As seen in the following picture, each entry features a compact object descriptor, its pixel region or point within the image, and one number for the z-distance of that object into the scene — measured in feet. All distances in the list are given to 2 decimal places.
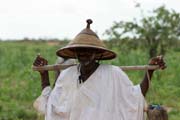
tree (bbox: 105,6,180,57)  42.04
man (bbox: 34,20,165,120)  10.21
